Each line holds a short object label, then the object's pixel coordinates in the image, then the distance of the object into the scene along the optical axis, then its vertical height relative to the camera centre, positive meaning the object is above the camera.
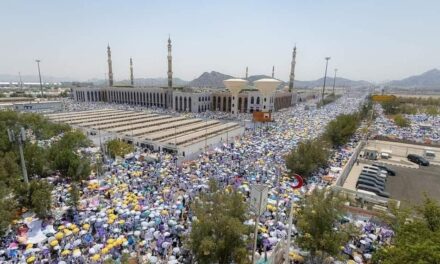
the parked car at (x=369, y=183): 23.92 -9.07
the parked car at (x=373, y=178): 24.84 -8.94
